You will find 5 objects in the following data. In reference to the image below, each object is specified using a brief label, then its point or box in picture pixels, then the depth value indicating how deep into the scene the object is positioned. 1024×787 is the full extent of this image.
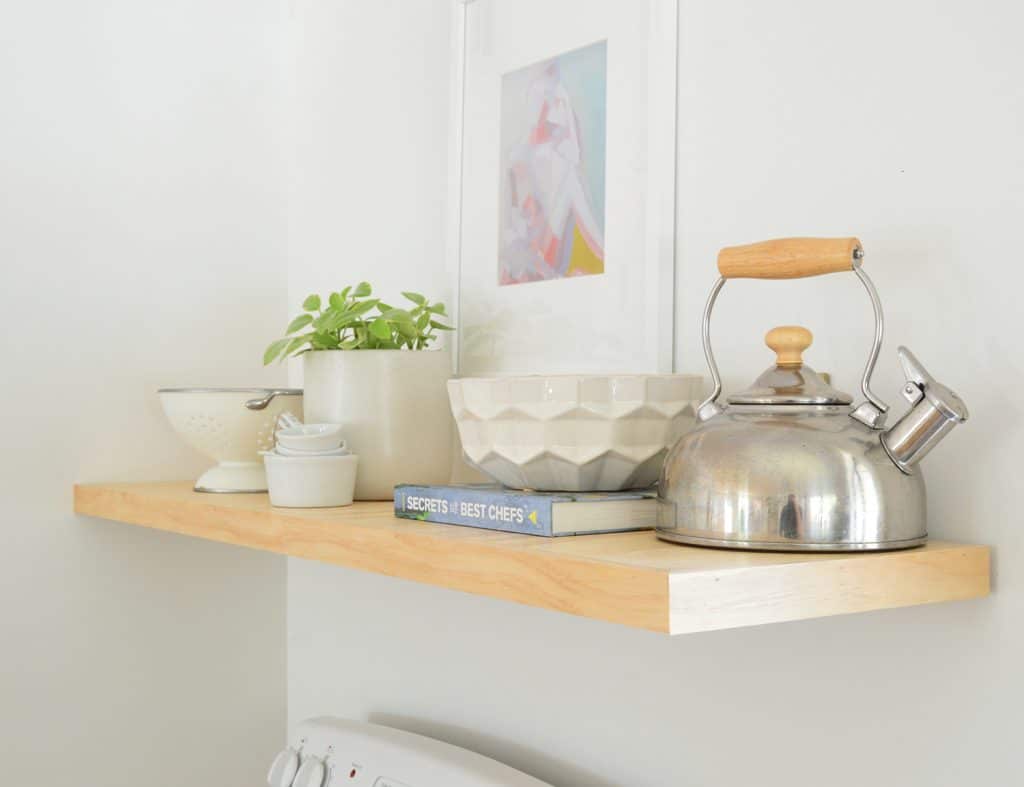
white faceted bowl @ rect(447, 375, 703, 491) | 0.94
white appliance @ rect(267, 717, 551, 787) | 1.17
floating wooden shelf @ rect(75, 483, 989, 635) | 0.69
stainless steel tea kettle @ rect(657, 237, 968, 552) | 0.76
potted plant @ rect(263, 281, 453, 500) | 1.21
